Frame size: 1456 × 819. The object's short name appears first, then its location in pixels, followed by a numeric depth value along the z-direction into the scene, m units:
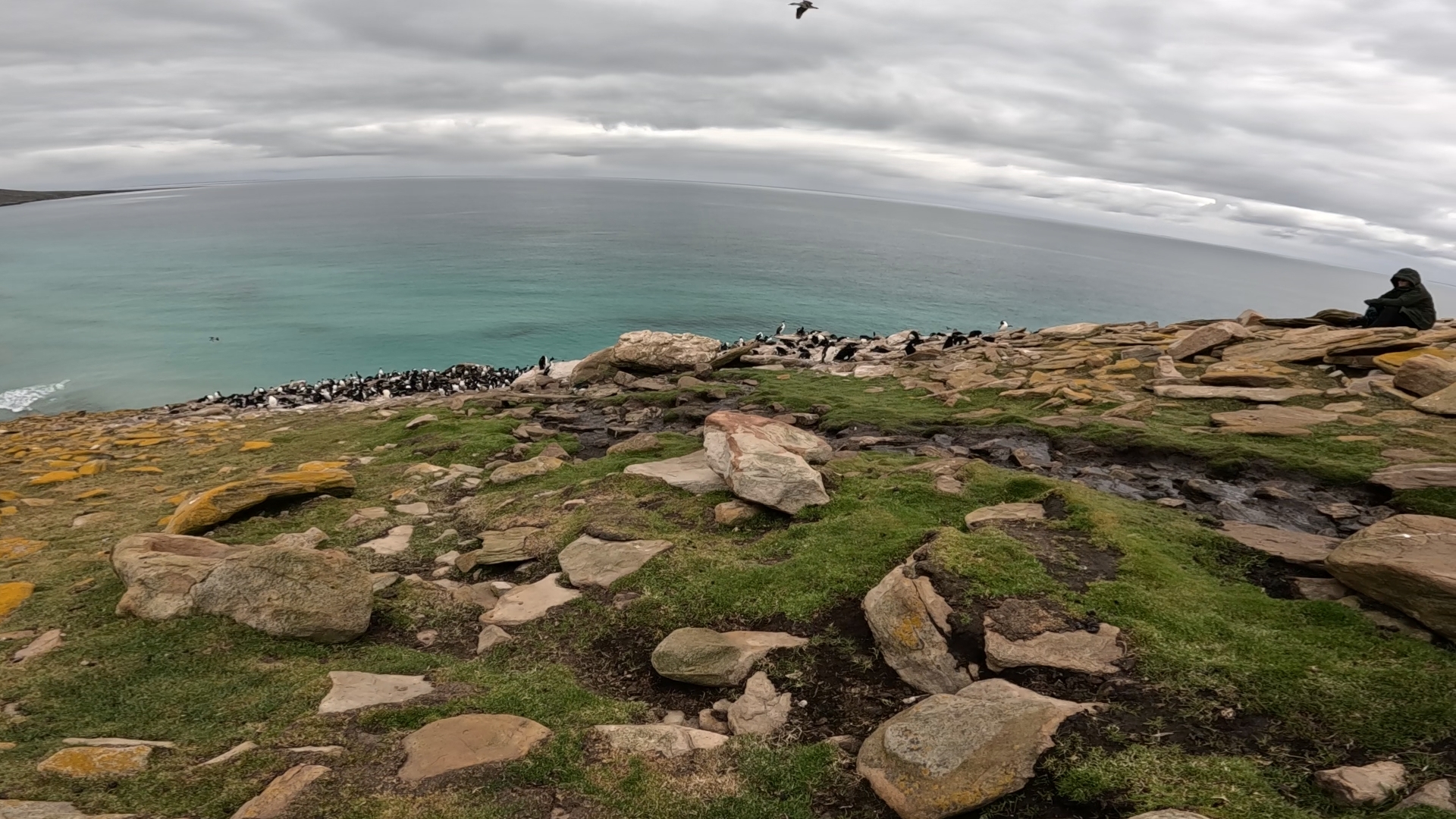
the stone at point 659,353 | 29.16
